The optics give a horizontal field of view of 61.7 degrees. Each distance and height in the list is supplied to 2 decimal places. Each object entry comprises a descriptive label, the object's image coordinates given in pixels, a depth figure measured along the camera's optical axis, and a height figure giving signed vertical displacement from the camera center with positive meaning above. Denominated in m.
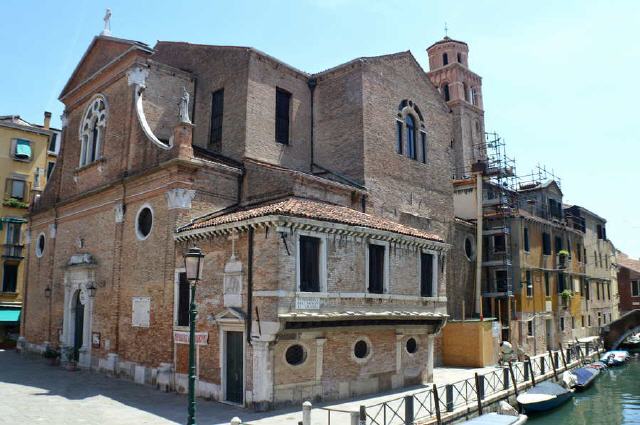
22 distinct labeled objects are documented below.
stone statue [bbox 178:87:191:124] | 17.02 +5.66
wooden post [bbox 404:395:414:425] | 12.23 -2.72
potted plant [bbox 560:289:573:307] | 31.69 -0.32
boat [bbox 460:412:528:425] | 13.76 -3.38
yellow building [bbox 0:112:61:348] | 29.78 +5.43
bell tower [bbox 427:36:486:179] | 44.66 +16.92
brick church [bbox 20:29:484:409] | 14.20 +2.11
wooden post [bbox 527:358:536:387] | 19.75 -3.04
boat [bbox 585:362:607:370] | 25.38 -3.58
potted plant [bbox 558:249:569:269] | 32.03 +1.87
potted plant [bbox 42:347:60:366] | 21.20 -2.72
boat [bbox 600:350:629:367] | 30.65 -3.87
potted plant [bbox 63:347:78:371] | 20.83 -2.61
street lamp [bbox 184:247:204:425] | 9.30 +0.19
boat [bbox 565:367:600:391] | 22.25 -3.68
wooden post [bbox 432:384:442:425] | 13.27 -2.88
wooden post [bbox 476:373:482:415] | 15.27 -2.98
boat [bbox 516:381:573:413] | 17.16 -3.50
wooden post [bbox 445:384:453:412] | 14.11 -2.79
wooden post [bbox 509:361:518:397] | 18.01 -2.99
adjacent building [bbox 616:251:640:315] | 47.66 +0.35
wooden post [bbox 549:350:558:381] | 22.42 -3.31
